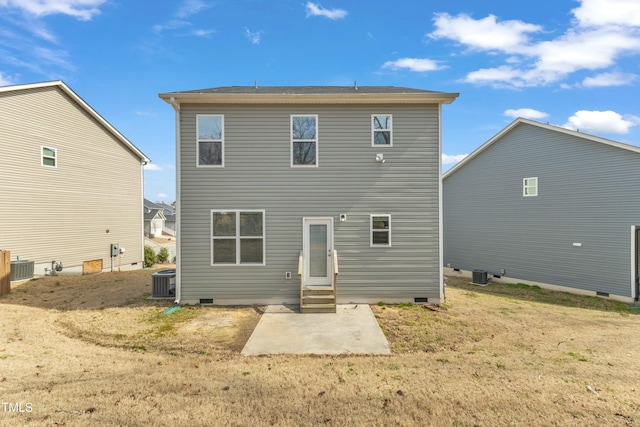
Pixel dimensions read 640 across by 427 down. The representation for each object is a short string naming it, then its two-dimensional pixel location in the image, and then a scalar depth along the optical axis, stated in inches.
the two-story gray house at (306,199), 330.0
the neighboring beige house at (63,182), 457.4
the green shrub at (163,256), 869.2
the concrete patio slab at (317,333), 221.1
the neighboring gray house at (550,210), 410.3
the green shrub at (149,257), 740.0
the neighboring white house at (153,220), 1283.2
